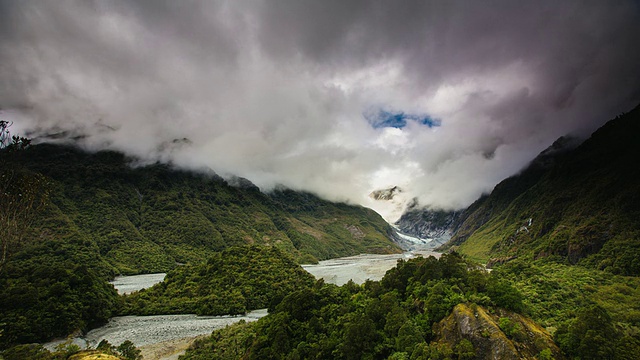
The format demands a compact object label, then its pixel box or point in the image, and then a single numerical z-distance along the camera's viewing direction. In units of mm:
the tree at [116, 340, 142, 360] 47781
